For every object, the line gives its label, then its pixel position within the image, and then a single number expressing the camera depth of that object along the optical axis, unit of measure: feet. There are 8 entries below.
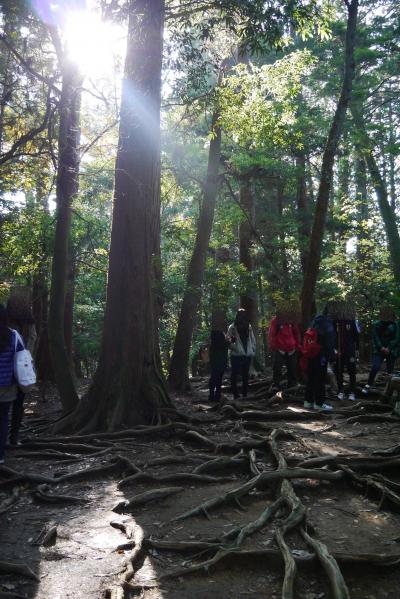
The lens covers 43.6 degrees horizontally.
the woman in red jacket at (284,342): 36.63
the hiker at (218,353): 36.24
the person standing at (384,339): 36.40
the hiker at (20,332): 25.50
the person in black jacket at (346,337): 36.01
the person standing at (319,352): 31.73
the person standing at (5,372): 20.67
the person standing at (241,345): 36.52
